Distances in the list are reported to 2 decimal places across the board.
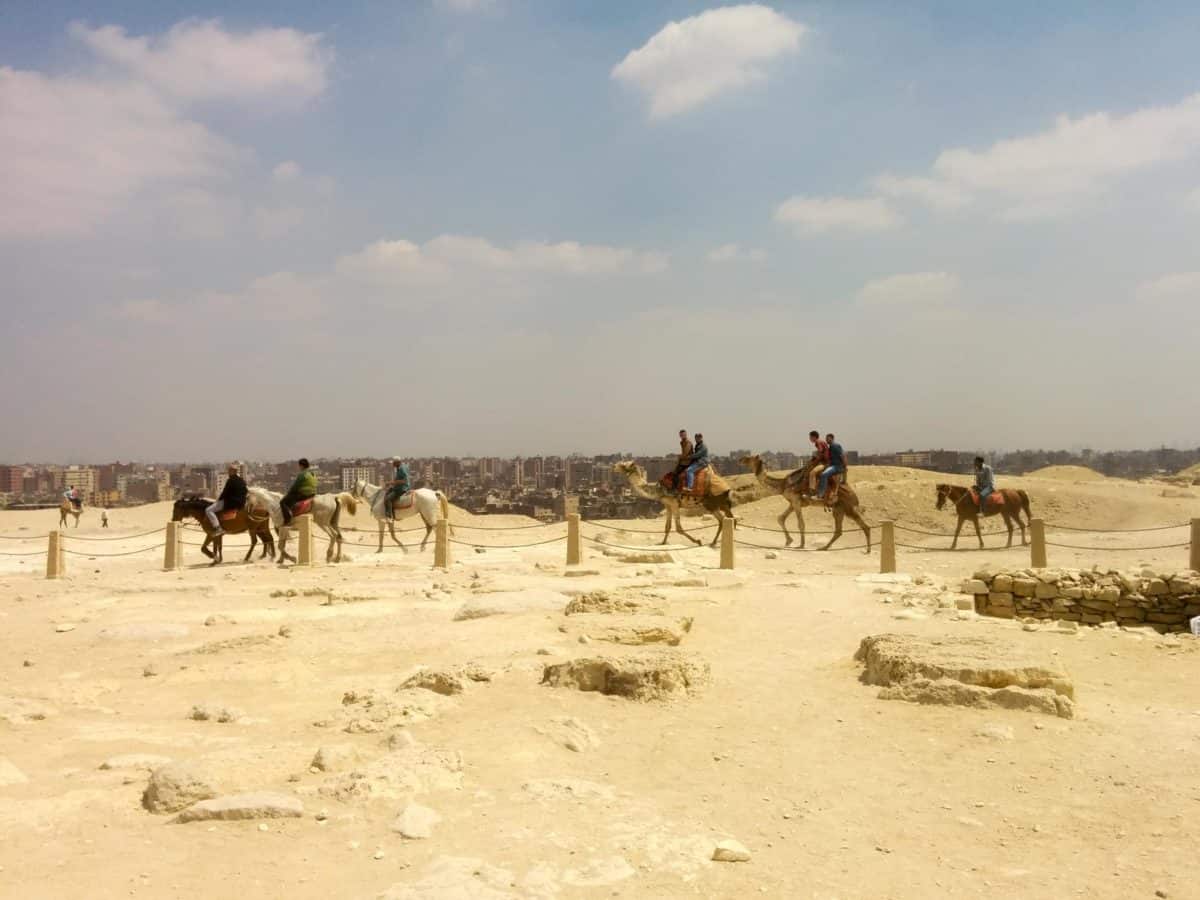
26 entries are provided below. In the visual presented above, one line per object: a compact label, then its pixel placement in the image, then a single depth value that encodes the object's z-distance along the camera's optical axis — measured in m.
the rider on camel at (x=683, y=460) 19.75
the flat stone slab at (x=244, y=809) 4.48
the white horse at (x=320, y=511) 17.42
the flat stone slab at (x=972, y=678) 6.50
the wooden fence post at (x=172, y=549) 16.62
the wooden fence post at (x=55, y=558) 15.65
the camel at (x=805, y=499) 19.50
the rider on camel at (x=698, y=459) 19.64
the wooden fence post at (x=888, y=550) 14.24
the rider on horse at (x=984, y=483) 19.41
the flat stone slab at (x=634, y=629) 8.52
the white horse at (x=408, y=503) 19.72
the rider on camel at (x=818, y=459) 19.42
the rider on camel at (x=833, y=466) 19.23
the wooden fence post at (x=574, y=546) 15.93
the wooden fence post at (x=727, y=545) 14.87
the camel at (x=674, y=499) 19.64
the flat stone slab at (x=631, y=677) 6.84
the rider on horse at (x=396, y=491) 19.47
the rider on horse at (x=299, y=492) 17.33
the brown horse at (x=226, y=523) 17.27
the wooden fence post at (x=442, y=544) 15.70
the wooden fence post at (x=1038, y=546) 14.01
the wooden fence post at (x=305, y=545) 16.39
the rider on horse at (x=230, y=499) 17.09
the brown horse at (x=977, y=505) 19.55
